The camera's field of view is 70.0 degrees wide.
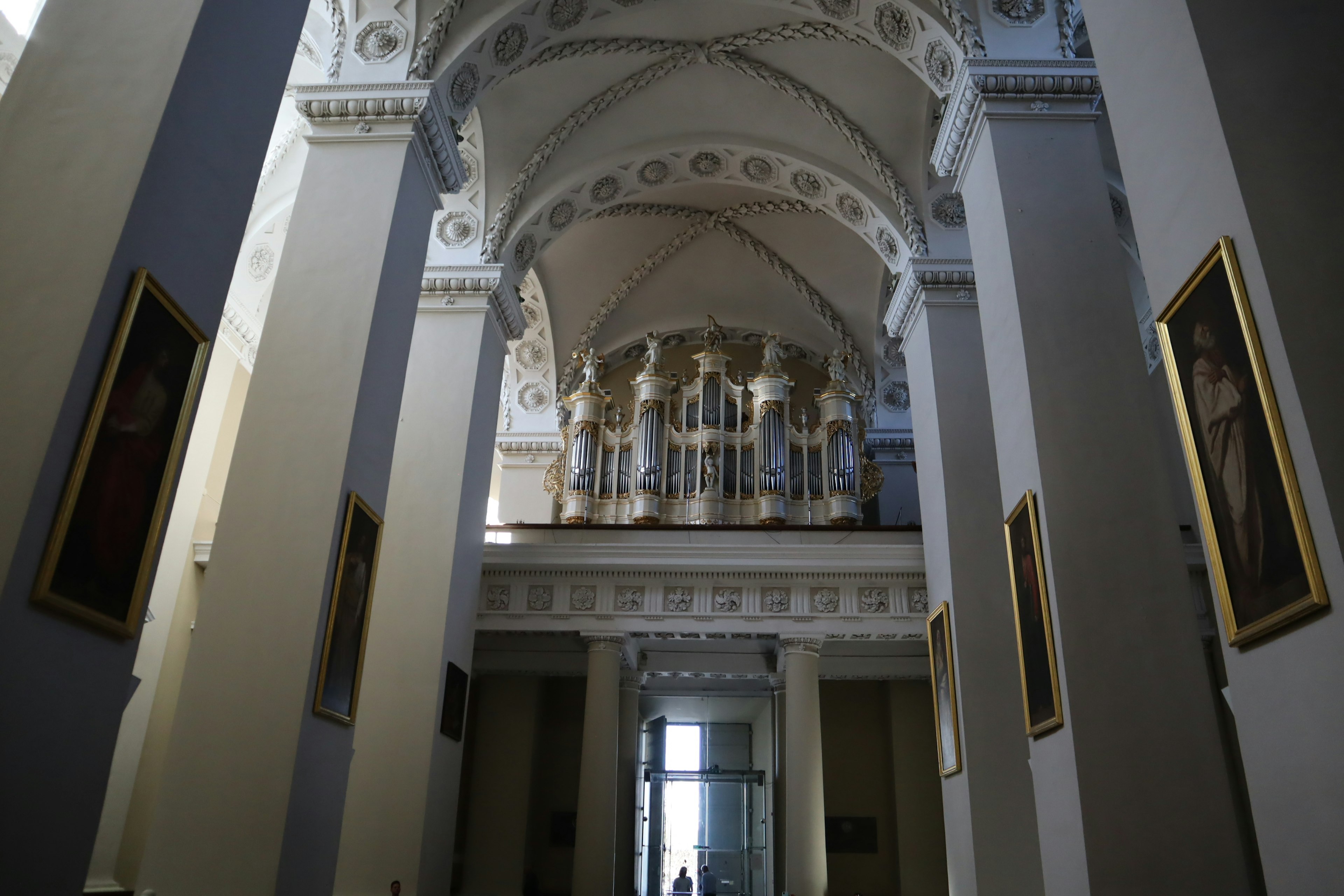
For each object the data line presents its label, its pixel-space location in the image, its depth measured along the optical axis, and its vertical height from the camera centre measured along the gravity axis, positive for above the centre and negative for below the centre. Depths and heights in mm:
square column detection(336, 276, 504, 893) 8266 +2286
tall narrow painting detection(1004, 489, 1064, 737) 5574 +1433
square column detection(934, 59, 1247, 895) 4957 +2040
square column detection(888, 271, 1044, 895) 7887 +2619
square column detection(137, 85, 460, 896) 5562 +2089
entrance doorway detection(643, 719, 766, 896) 14211 +552
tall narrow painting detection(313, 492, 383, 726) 6148 +1504
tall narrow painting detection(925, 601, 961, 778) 8453 +1547
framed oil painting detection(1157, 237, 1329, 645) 3242 +1426
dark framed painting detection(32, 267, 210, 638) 3562 +1392
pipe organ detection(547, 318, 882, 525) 13031 +5297
